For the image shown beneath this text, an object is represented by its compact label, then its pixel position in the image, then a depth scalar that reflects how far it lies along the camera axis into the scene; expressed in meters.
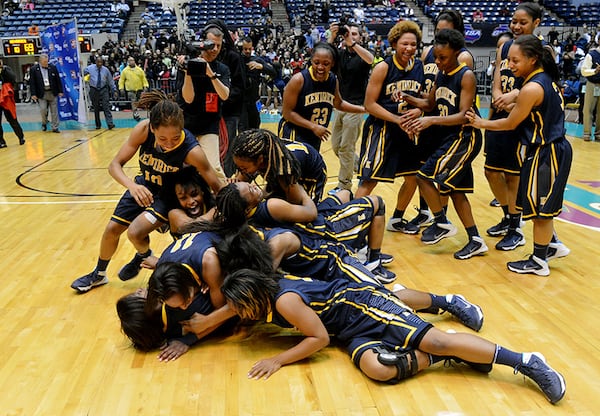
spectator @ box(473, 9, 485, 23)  20.16
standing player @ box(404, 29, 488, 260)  4.13
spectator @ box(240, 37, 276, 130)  6.72
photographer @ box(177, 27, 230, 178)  4.50
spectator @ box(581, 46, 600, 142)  8.77
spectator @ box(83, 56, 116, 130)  11.84
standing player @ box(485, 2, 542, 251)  4.35
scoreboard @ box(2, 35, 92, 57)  18.77
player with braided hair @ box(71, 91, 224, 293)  3.34
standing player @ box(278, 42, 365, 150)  4.43
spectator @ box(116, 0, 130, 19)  21.86
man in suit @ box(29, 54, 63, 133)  11.44
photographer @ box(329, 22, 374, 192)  6.04
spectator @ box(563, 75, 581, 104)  12.39
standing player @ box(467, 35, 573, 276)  3.65
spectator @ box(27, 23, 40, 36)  19.34
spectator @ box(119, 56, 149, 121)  14.20
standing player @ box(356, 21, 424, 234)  4.44
